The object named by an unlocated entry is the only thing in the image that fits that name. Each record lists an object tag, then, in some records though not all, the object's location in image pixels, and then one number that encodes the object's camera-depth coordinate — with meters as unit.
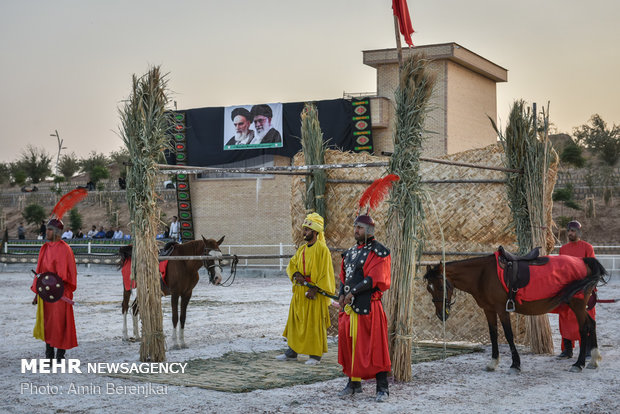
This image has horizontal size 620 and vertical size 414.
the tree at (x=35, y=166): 62.44
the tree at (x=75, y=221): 44.12
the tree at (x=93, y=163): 60.50
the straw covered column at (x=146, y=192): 8.53
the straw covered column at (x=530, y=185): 9.45
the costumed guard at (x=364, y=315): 6.78
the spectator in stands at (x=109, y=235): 31.27
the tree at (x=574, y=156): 39.91
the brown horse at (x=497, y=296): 8.29
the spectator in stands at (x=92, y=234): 32.09
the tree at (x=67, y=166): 62.94
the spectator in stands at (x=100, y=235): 31.55
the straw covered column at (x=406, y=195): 7.74
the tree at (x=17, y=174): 58.84
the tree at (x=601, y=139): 44.56
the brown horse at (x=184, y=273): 10.23
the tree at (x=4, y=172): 63.94
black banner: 27.31
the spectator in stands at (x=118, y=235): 30.90
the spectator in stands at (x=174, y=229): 25.81
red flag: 8.55
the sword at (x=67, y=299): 8.55
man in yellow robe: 8.76
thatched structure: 10.20
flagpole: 7.79
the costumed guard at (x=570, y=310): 8.77
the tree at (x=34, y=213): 45.94
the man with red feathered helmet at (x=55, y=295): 8.48
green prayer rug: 7.36
